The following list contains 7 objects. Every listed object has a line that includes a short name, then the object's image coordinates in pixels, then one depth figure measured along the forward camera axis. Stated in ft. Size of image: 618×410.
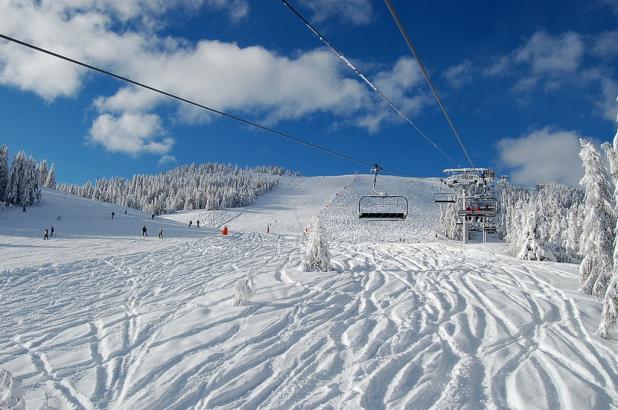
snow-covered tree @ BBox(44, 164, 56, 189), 363.15
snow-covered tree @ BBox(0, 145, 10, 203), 188.17
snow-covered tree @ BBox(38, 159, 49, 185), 364.44
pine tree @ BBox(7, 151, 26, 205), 188.96
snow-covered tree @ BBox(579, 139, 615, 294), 52.07
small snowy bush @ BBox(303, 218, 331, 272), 69.36
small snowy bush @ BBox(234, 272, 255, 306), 46.39
